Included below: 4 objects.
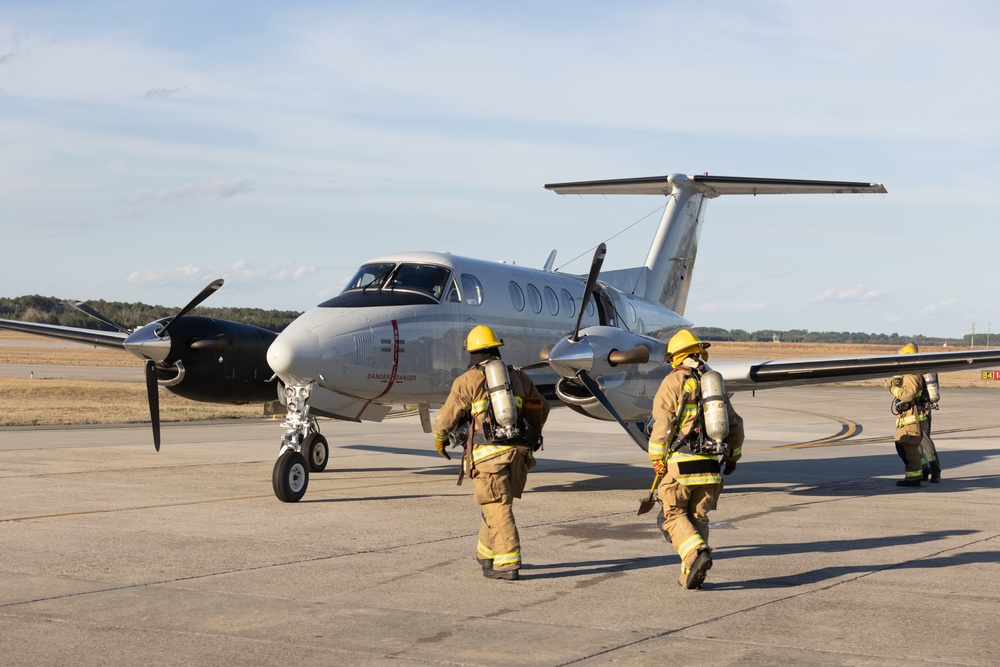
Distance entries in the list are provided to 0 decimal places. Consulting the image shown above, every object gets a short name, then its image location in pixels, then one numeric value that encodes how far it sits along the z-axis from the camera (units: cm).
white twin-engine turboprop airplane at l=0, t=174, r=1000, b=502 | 1341
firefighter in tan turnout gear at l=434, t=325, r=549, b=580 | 863
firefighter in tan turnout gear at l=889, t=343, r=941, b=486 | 1573
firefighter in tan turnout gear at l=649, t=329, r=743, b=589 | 840
